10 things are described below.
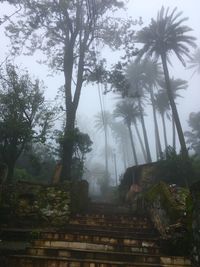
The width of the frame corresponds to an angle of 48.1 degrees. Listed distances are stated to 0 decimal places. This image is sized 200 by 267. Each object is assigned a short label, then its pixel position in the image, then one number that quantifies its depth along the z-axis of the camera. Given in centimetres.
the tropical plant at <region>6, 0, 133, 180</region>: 1315
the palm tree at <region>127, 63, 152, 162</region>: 2501
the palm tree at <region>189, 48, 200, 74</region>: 3305
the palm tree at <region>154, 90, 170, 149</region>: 2405
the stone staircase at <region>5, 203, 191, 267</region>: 486
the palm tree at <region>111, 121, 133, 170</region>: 4181
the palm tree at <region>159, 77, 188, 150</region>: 2463
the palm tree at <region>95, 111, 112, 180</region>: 4100
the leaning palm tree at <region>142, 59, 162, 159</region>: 2505
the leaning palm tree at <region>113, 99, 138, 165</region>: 2389
